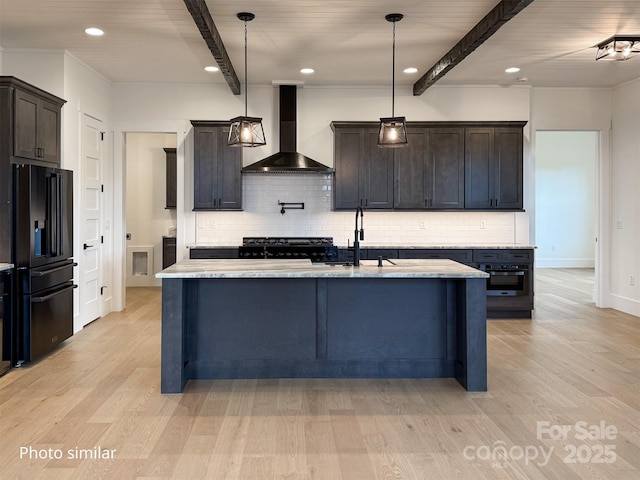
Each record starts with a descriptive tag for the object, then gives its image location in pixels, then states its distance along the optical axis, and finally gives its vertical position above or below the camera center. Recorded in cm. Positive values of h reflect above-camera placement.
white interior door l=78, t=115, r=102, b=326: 573 +12
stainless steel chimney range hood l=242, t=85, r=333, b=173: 612 +92
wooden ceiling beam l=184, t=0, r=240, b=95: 387 +167
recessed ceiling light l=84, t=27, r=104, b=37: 476 +184
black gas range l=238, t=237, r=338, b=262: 622 -23
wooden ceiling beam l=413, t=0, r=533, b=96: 392 +171
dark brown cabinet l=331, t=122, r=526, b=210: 653 +80
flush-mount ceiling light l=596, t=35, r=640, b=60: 487 +173
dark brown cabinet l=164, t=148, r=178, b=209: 866 +88
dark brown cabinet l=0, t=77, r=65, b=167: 413 +94
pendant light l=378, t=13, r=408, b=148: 415 +79
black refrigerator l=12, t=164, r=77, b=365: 420 -22
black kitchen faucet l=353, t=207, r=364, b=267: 396 -16
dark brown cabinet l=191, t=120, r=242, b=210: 644 +77
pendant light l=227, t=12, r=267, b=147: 417 +82
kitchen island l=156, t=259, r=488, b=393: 384 -69
